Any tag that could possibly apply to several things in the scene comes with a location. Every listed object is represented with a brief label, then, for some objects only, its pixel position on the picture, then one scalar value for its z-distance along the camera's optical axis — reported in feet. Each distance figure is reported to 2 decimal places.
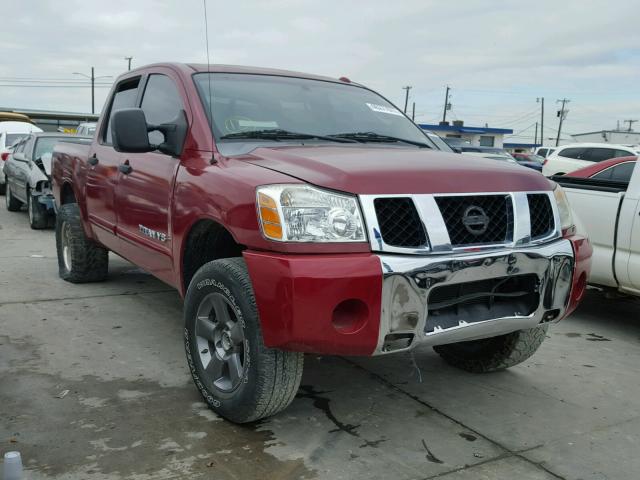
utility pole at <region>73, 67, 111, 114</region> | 229.66
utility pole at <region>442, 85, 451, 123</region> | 269.44
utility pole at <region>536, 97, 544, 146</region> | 302.25
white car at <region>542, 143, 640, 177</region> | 55.11
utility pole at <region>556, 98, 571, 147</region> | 279.53
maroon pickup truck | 9.21
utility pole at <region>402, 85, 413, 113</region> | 270.46
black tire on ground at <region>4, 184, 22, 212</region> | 41.42
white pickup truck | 17.11
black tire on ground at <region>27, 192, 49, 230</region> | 33.73
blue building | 211.20
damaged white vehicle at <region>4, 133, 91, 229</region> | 33.94
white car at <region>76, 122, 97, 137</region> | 59.54
